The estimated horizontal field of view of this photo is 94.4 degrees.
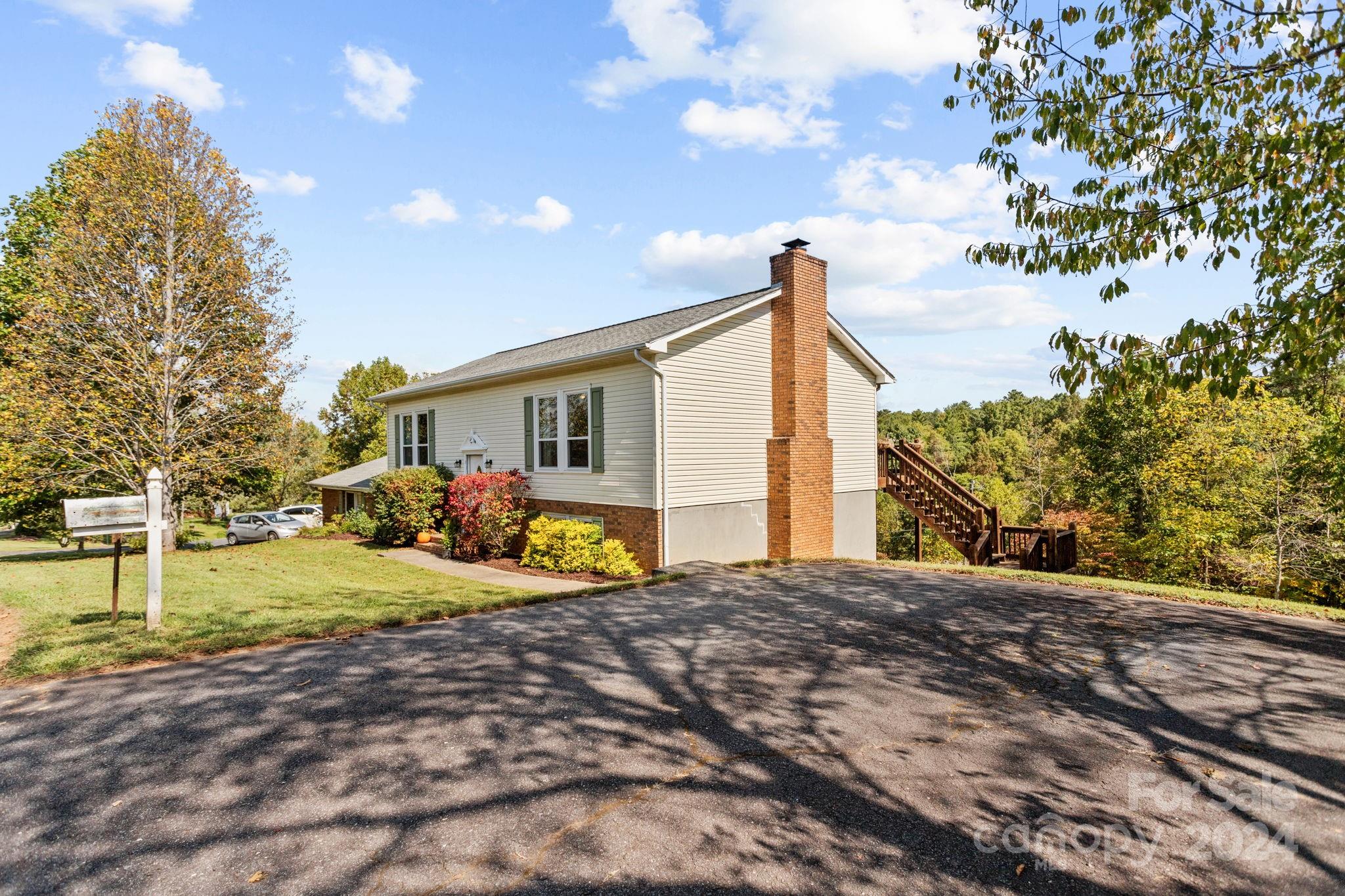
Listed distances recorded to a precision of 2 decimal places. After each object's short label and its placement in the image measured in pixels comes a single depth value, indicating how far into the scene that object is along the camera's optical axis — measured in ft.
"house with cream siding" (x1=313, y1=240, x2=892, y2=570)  43.04
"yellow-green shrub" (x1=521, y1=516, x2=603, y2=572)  43.91
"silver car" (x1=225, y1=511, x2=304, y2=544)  84.17
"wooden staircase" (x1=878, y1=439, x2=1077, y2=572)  45.55
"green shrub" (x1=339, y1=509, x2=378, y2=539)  65.92
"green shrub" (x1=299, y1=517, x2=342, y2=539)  79.41
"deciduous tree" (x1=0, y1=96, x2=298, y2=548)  50.57
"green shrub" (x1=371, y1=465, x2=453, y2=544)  58.90
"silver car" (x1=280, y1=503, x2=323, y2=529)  115.34
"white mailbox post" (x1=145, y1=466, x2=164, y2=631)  21.01
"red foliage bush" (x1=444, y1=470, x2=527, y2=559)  49.93
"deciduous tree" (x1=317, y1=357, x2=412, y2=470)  127.03
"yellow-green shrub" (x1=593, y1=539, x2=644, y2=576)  42.24
